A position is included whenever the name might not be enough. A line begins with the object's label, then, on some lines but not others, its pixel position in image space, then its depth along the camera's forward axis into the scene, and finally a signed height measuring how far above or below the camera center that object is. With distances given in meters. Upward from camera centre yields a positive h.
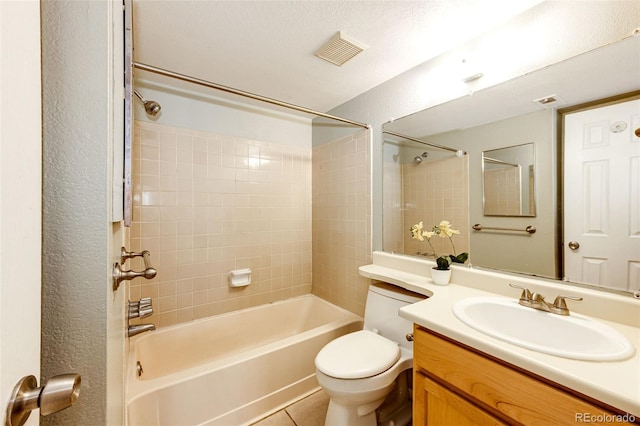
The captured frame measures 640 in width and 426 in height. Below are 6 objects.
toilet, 1.17 -0.75
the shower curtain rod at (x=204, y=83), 1.26 +0.72
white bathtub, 1.27 -0.96
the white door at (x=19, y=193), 0.26 +0.03
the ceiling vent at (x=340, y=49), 1.36 +0.94
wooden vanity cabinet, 0.65 -0.55
